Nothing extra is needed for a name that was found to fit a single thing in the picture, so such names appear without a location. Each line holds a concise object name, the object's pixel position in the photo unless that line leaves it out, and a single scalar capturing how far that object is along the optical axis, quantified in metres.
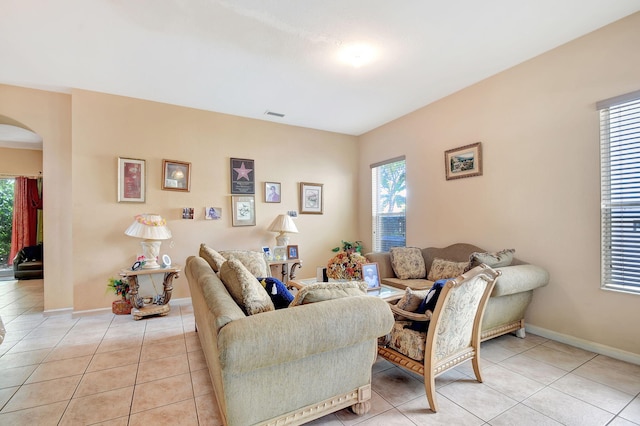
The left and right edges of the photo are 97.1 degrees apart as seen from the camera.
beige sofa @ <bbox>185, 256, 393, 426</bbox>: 1.26
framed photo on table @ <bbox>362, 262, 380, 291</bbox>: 2.77
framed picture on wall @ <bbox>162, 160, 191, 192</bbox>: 3.99
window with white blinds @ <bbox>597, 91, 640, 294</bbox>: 2.38
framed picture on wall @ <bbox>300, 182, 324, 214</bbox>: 5.01
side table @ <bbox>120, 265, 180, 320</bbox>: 3.44
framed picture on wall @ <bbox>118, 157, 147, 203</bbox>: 3.78
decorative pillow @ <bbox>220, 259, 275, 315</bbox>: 1.61
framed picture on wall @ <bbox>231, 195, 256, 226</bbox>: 4.44
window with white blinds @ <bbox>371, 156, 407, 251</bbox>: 4.68
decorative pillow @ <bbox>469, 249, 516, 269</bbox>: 2.81
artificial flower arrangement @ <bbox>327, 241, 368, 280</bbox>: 2.83
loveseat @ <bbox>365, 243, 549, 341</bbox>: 2.53
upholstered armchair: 1.75
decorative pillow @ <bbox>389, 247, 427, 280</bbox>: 3.79
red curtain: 6.18
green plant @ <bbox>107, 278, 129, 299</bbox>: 3.57
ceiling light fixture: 2.71
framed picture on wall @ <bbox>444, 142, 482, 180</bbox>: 3.50
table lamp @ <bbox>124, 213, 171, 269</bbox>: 3.43
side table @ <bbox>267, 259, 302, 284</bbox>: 4.33
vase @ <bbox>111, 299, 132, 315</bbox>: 3.61
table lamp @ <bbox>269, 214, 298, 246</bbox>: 4.39
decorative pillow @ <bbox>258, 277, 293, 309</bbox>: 2.01
